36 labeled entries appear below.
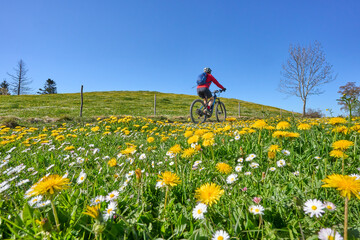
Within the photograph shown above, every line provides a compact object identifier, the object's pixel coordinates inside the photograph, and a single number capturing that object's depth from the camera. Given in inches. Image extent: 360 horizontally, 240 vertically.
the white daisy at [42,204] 10.3
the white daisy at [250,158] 16.8
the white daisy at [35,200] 10.8
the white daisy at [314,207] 8.0
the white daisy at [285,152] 16.7
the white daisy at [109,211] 9.2
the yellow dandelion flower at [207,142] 17.3
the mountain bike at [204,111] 292.6
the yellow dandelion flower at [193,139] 18.1
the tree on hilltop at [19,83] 1706.6
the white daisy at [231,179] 13.3
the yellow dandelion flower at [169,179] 9.8
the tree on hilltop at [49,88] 2133.0
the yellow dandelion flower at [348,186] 7.0
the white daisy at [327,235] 7.1
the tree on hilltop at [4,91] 1707.5
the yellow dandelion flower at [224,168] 13.3
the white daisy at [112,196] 11.2
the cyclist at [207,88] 283.3
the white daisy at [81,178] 14.8
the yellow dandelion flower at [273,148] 15.4
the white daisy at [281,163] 15.0
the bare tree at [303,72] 851.0
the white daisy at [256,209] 8.8
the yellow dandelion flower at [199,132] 21.0
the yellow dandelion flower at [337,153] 12.8
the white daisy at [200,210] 8.6
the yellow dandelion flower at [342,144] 12.8
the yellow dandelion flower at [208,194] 8.4
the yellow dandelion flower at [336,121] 17.9
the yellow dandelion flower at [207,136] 18.6
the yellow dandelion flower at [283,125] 19.6
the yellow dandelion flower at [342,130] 17.2
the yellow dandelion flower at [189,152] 15.5
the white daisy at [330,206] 8.6
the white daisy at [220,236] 7.6
